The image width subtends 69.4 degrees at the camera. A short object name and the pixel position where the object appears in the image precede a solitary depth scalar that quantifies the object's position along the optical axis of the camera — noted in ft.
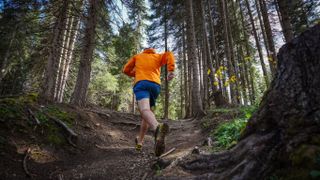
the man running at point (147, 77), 14.33
